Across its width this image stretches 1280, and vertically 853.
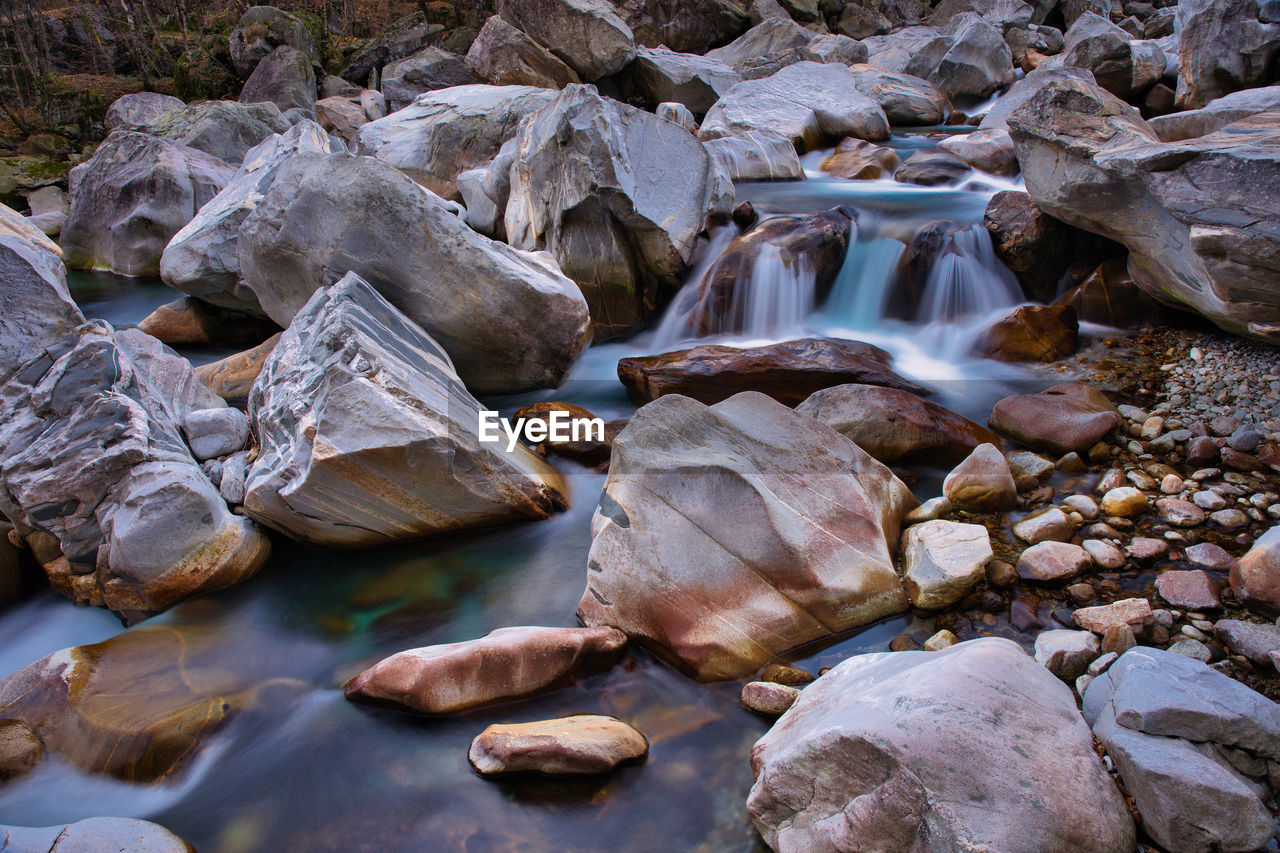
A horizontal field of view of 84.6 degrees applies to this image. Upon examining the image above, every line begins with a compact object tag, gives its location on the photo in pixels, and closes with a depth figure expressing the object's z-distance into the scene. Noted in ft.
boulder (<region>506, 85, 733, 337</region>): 21.79
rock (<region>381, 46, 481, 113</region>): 53.16
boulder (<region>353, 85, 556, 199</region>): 34.76
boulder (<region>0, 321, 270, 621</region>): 12.21
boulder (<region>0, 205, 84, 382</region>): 13.62
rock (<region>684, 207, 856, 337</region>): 22.84
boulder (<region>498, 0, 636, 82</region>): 45.90
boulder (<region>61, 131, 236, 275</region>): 33.55
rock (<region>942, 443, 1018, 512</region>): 13.25
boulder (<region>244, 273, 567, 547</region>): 12.30
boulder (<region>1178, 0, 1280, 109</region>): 22.58
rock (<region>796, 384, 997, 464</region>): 15.20
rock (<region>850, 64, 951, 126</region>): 43.19
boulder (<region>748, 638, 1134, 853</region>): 6.32
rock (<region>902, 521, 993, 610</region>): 11.19
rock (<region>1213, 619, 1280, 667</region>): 9.29
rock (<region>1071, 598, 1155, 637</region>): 10.03
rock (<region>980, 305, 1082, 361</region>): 19.63
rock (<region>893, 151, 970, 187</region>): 30.50
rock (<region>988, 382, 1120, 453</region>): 14.93
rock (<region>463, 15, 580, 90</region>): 47.11
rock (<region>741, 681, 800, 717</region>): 9.73
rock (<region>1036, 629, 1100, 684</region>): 9.50
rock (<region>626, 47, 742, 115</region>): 47.19
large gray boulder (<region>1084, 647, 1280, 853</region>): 6.52
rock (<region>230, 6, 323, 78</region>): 61.67
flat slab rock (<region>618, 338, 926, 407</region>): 17.92
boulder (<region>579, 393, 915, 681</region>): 10.73
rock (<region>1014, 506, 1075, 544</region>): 12.32
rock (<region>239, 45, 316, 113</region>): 56.59
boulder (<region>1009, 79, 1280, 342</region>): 13.48
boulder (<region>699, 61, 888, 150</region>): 37.52
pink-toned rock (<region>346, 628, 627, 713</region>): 9.89
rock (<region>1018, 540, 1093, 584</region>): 11.40
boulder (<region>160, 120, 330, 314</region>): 22.62
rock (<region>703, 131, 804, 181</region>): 33.63
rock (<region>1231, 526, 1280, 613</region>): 10.02
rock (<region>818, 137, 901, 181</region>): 32.86
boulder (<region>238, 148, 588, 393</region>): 16.47
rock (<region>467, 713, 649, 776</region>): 8.84
